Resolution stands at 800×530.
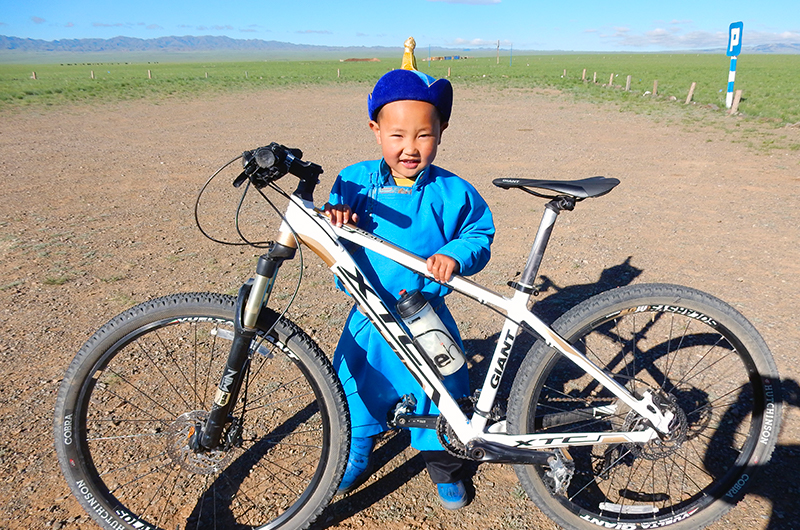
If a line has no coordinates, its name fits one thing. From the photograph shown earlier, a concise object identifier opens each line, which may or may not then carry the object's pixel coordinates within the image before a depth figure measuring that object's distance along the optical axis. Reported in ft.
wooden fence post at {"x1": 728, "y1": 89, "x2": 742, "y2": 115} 58.89
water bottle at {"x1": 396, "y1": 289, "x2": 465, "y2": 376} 6.76
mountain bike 6.68
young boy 7.12
